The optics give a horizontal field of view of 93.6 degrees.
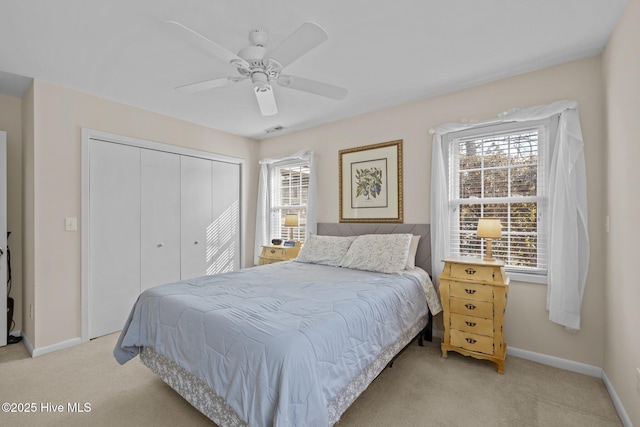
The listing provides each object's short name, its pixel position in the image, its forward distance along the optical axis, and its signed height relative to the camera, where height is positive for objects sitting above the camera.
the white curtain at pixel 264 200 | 4.69 +0.20
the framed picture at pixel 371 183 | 3.42 +0.36
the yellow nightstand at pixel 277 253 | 4.05 -0.55
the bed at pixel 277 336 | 1.34 -0.69
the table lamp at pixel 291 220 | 4.15 -0.10
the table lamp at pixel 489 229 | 2.52 -0.14
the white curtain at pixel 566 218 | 2.34 -0.05
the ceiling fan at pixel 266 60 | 1.61 +0.95
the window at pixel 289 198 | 4.43 +0.23
